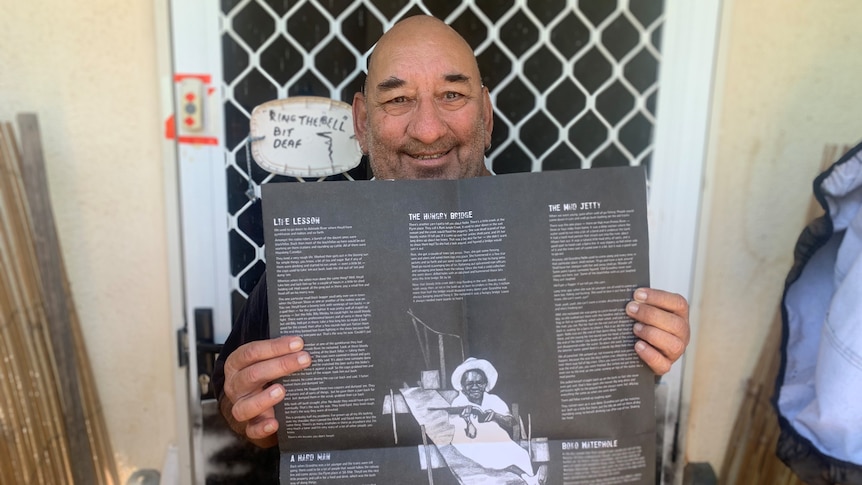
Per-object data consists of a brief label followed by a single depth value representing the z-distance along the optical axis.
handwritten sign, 1.52
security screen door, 1.49
